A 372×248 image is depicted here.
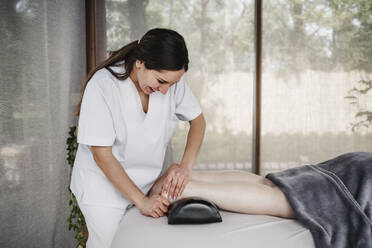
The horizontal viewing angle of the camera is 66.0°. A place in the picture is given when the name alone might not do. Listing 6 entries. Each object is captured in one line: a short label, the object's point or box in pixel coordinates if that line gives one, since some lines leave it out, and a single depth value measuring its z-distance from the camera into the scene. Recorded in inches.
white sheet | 33.2
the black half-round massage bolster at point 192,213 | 36.7
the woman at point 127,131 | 41.0
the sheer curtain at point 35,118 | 49.3
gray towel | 35.8
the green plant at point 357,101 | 97.4
